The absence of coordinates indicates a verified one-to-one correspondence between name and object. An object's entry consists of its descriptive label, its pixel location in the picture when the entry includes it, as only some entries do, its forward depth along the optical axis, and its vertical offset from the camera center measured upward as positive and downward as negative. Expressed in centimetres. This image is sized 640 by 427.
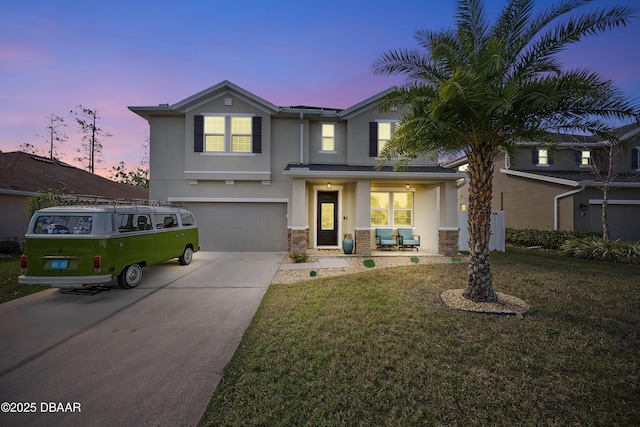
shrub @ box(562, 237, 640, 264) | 936 -115
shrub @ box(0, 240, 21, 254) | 1062 -131
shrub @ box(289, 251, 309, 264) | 925 -143
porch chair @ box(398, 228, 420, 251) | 1112 -91
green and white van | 531 -64
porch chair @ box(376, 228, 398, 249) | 1120 -88
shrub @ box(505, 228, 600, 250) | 1199 -84
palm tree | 441 +231
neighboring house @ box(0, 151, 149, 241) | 1197 +188
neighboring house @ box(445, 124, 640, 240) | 1334 +163
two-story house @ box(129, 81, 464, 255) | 1106 +205
